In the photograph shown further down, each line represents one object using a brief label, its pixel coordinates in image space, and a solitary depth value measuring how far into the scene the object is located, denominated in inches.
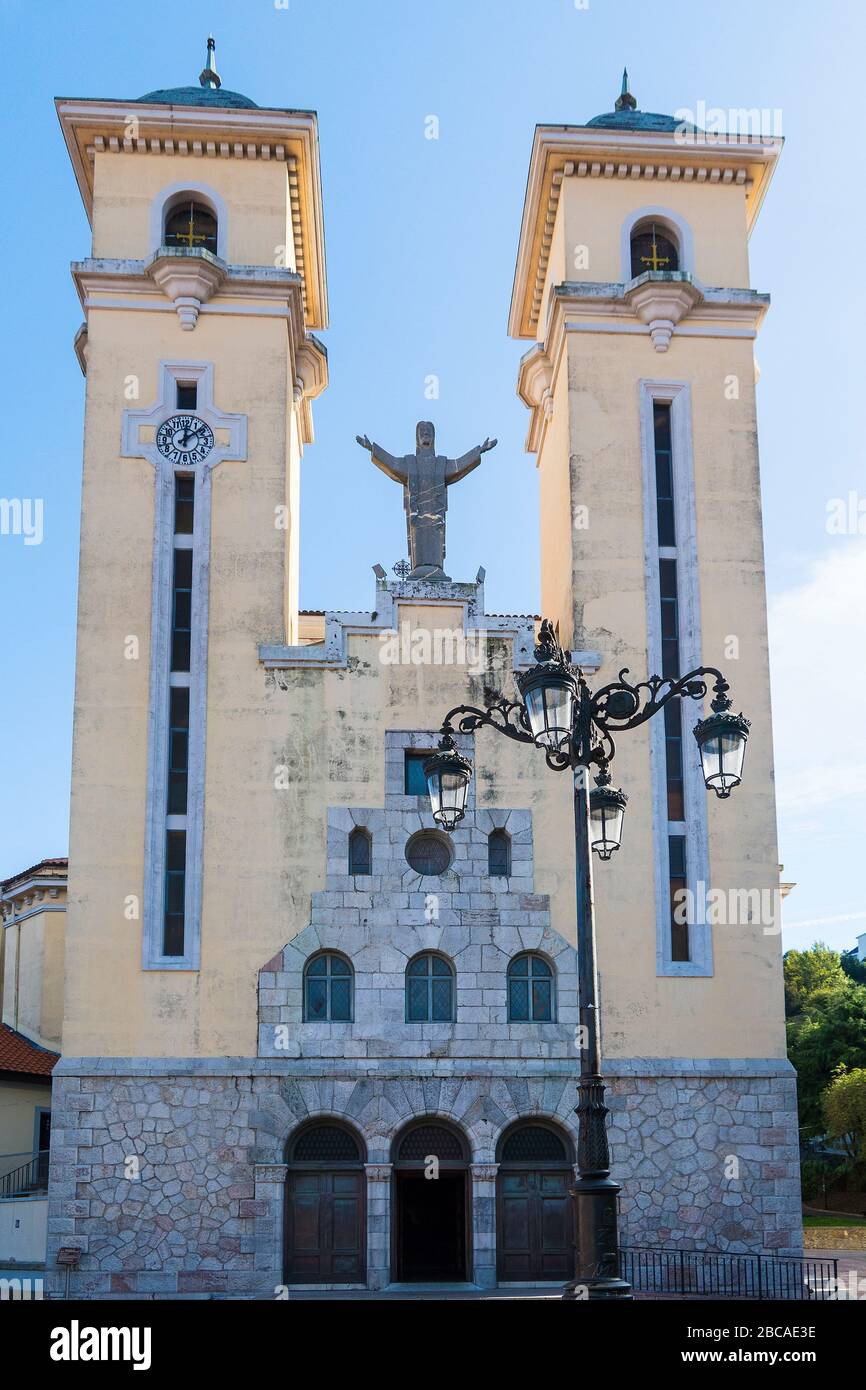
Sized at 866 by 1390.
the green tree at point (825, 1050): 1807.3
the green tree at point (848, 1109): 1633.9
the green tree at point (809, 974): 2425.0
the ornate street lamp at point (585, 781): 489.7
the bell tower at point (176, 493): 1061.8
